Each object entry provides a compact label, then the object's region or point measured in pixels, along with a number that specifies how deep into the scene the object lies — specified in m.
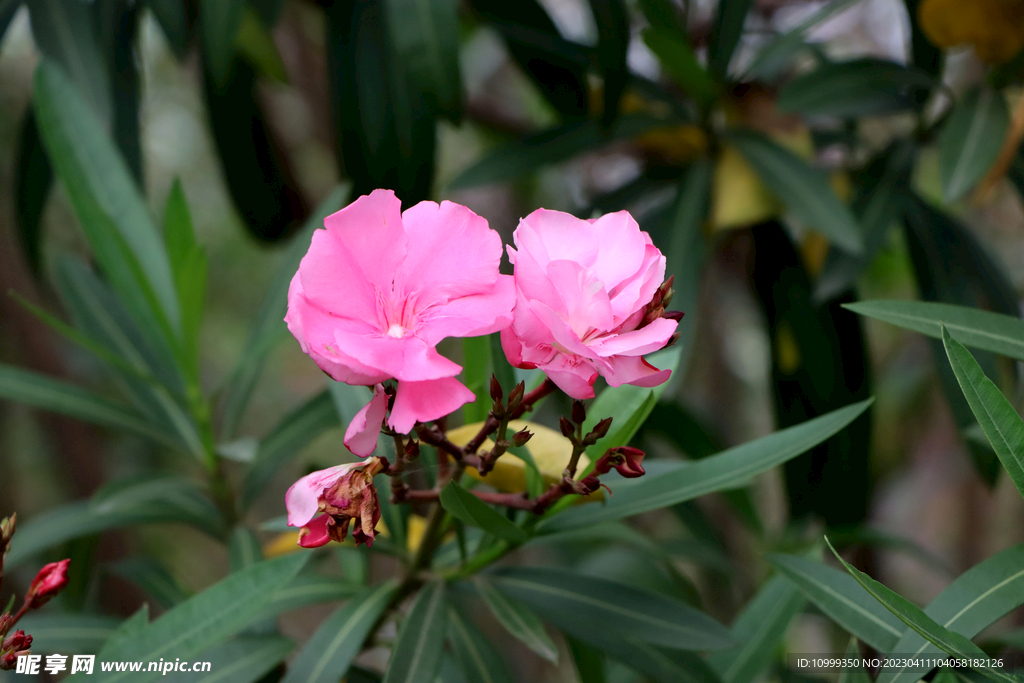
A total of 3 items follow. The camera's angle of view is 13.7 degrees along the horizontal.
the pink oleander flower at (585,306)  1.12
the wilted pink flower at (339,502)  1.12
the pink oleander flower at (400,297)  1.11
